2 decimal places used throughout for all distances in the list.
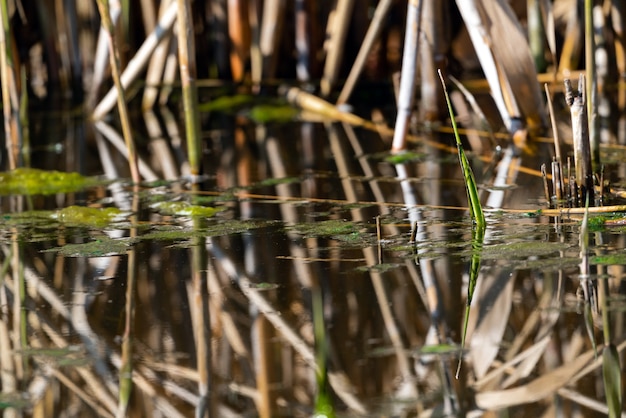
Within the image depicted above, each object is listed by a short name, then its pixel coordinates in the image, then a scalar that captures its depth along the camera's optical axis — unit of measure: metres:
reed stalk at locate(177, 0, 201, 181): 7.55
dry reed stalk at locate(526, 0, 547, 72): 12.30
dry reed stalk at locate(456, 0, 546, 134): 8.66
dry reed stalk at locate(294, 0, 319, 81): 13.39
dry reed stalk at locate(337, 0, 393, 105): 10.55
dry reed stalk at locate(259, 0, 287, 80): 13.15
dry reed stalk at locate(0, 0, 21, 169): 8.01
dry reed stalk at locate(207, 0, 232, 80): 13.94
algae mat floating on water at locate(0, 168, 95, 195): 8.56
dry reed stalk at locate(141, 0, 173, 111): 12.92
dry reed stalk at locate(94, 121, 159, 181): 9.09
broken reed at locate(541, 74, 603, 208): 6.22
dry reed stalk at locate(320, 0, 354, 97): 12.48
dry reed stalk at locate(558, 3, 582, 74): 12.59
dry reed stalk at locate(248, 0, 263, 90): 13.57
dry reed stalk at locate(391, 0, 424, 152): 8.30
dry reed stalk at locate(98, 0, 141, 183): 7.59
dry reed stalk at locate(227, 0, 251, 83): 13.60
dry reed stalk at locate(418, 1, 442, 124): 9.91
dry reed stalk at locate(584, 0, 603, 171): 6.45
